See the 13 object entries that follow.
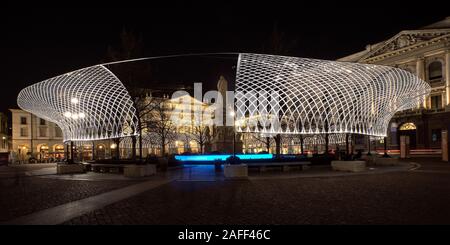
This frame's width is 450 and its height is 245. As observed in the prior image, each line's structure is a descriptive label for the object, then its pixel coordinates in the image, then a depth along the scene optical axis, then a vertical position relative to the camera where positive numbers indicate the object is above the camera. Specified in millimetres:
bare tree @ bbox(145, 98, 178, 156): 48947 -420
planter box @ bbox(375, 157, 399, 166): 33406 -3328
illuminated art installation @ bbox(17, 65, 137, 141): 30266 +3247
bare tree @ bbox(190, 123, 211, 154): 62375 +96
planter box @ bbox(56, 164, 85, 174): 30900 -3266
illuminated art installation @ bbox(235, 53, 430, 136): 29422 +3945
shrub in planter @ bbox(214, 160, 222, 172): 28406 -2908
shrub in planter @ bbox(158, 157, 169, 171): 30408 -3002
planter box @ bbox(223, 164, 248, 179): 22359 -2703
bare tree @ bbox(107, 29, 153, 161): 34219 +6696
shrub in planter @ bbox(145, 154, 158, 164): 34316 -2934
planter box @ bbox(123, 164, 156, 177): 25391 -2942
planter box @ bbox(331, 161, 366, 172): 26266 -2970
